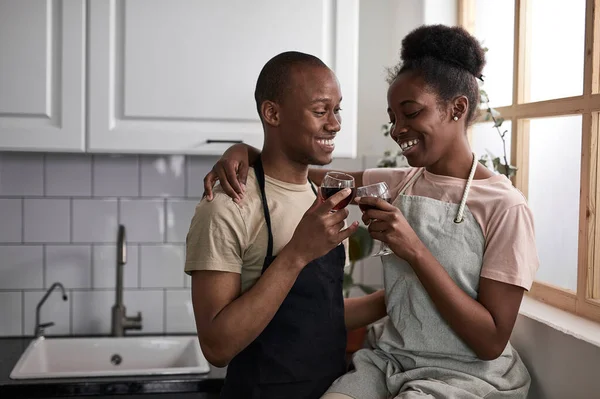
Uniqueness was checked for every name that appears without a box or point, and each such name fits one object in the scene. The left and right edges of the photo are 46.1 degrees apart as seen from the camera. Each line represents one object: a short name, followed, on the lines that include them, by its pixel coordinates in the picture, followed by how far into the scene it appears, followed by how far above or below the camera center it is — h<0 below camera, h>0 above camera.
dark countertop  2.01 -0.60
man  1.39 -0.16
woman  1.44 -0.13
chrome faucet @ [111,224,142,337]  2.47 -0.47
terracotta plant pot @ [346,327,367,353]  2.40 -0.54
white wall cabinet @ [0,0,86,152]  2.13 +0.32
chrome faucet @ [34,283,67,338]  2.49 -0.50
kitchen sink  2.42 -0.60
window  1.73 +0.16
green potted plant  2.41 -0.25
